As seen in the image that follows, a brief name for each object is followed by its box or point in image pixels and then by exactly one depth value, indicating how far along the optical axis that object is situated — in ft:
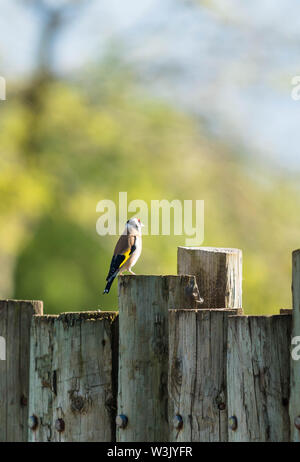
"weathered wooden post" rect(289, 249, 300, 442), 17.17
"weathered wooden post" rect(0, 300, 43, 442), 21.88
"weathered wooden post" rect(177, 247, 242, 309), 23.12
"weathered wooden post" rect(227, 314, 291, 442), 17.97
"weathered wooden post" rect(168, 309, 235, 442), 18.93
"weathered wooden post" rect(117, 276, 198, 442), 19.85
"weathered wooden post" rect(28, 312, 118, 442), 20.11
